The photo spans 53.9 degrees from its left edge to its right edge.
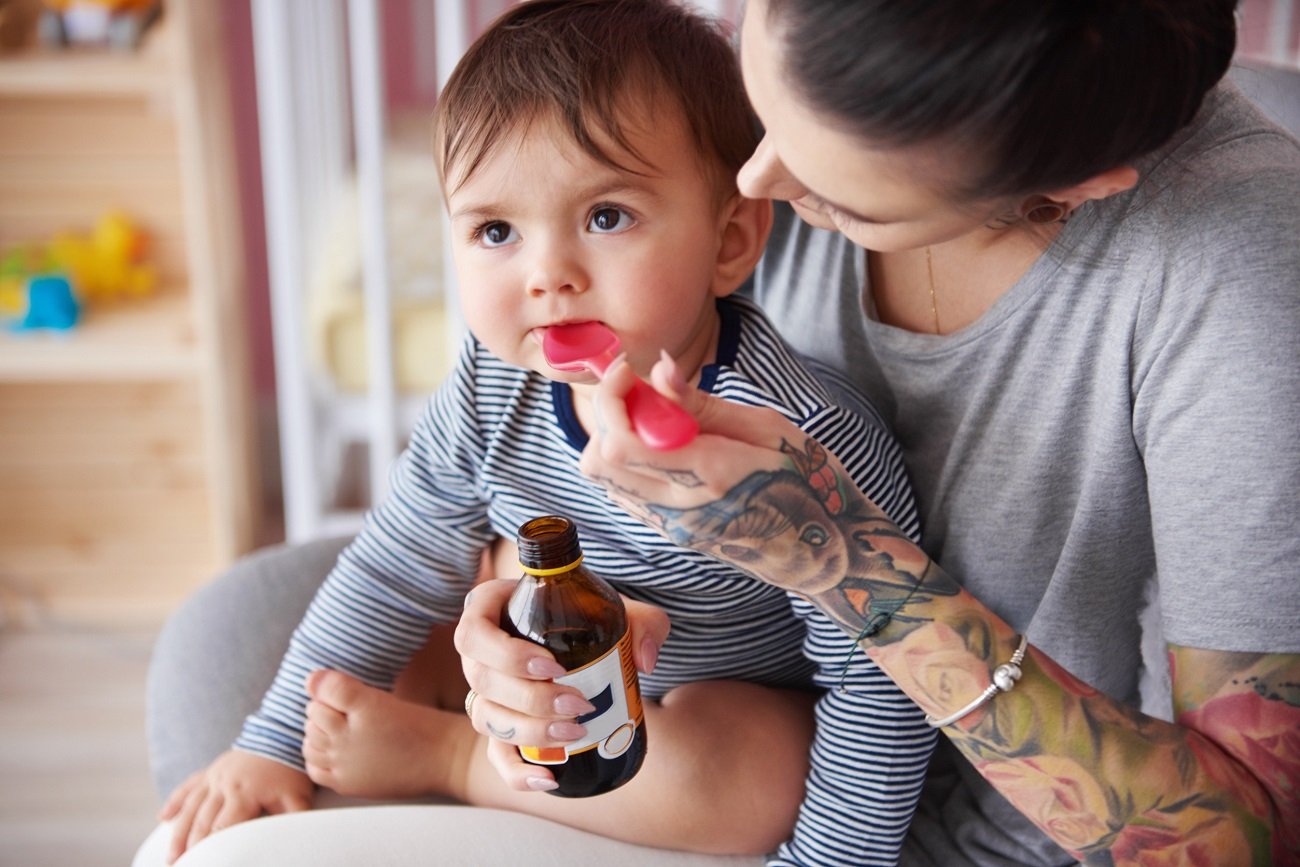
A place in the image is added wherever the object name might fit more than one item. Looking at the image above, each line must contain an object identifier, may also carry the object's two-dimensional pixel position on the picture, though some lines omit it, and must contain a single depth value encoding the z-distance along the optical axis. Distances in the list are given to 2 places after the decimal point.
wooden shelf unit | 1.98
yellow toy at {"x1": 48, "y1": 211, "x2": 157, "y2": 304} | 2.18
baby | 0.91
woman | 0.69
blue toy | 2.04
